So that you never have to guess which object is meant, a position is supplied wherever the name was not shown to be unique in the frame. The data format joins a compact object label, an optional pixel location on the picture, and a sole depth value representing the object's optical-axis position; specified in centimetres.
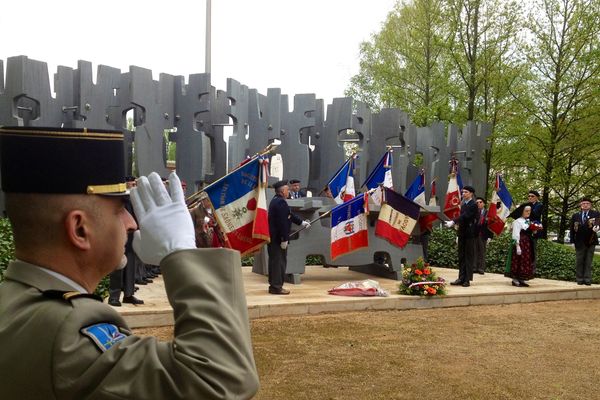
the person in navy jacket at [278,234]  1077
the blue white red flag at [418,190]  1525
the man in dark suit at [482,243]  1491
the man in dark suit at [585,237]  1345
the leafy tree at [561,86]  1969
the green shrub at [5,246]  878
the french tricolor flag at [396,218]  1224
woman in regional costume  1294
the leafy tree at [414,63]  2319
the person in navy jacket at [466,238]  1284
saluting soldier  127
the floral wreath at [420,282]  1109
